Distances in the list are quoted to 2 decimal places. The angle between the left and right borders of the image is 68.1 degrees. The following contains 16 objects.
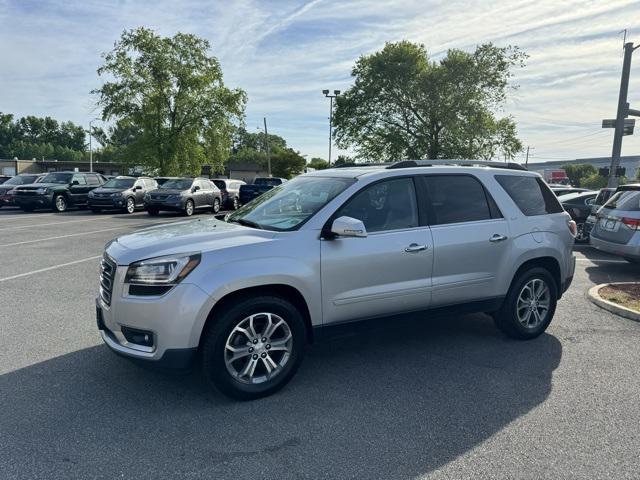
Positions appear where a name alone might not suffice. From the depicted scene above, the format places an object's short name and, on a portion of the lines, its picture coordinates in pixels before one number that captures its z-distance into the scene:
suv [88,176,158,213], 20.73
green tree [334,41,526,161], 35.28
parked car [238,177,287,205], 23.69
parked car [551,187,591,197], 14.85
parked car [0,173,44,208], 21.91
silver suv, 3.45
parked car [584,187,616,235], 12.32
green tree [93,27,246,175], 32.47
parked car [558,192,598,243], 13.64
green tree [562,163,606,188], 80.81
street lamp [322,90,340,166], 38.94
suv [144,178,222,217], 20.02
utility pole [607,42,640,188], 20.38
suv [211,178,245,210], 24.22
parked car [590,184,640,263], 8.20
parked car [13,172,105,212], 20.44
